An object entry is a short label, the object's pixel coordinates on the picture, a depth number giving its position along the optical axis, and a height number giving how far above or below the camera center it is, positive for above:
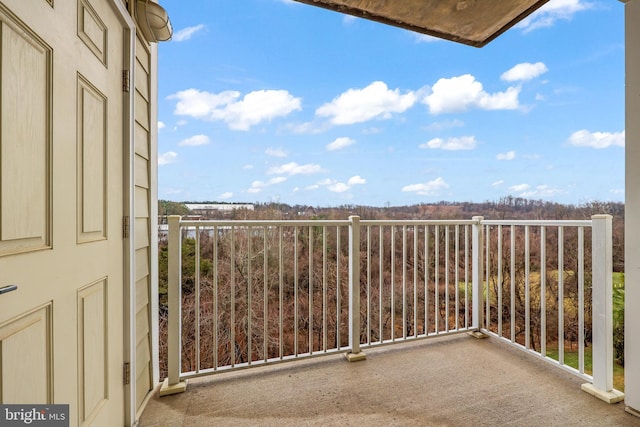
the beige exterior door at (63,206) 0.81 +0.03
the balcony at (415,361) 1.70 -1.13
